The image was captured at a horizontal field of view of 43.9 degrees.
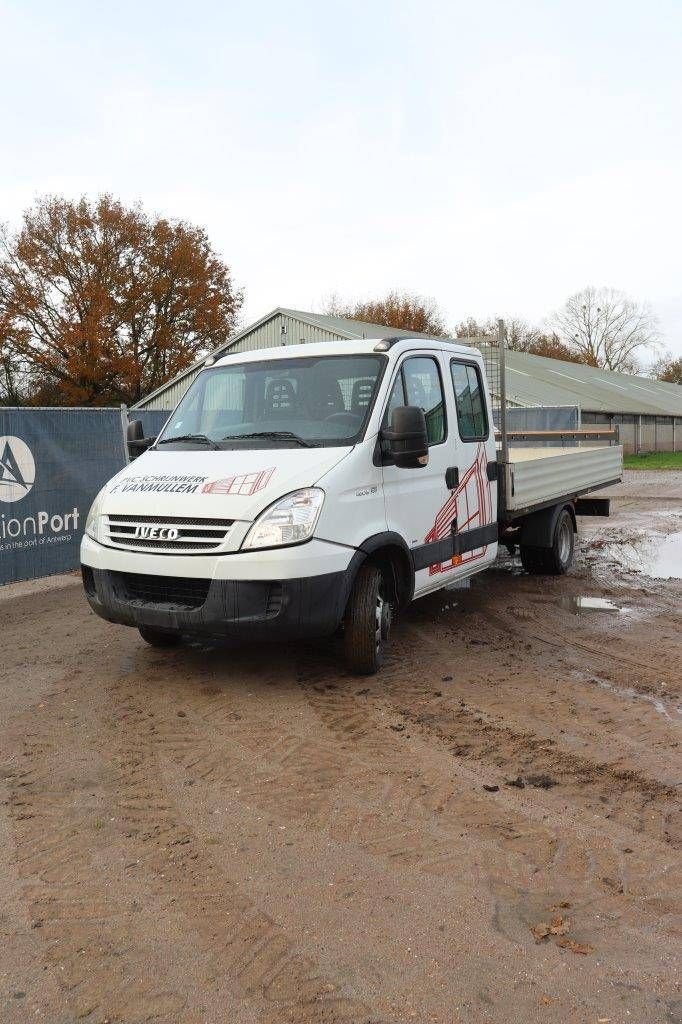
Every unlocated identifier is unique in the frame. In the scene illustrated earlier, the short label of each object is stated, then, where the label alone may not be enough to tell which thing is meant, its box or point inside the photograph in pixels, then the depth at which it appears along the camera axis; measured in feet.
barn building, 108.37
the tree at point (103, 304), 121.90
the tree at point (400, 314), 206.28
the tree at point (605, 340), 252.83
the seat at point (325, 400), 19.33
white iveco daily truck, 16.74
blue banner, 31.81
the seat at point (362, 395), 19.07
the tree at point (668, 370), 269.03
